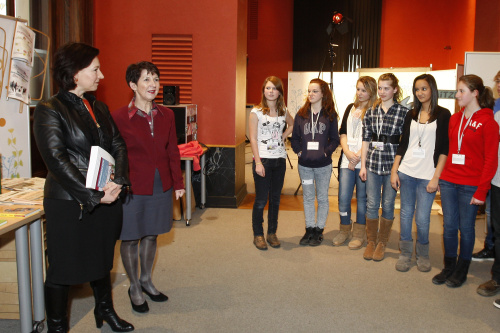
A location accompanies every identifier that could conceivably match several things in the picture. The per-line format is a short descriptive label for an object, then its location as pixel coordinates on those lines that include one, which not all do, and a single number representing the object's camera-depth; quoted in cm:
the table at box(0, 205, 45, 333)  241
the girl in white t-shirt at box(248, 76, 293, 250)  388
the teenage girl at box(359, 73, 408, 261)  368
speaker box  520
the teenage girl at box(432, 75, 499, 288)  302
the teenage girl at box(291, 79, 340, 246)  396
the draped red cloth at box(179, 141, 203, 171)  482
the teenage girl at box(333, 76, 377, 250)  395
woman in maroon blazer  273
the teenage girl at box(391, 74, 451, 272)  334
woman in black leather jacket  215
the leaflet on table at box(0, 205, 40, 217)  241
